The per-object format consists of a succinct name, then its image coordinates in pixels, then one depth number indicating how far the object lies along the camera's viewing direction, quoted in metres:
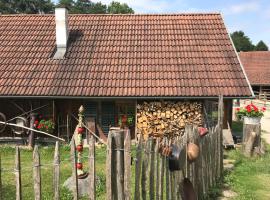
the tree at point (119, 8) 39.48
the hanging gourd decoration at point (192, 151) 3.36
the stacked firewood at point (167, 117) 7.50
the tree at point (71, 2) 41.23
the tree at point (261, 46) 53.04
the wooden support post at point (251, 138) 6.61
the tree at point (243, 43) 55.94
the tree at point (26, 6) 32.22
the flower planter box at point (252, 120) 6.88
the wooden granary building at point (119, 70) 7.53
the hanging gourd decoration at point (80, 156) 4.05
